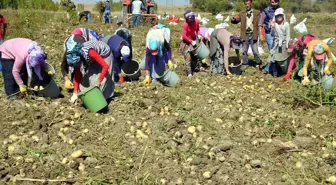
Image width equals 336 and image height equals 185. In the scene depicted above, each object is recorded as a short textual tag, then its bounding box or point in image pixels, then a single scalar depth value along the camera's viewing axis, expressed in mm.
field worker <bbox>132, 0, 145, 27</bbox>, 12148
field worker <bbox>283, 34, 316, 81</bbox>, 5654
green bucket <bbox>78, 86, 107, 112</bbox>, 4227
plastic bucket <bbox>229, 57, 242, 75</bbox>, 6457
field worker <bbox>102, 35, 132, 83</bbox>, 5098
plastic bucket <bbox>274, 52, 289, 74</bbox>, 6207
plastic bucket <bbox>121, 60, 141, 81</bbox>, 5793
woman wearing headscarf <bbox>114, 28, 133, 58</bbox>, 5871
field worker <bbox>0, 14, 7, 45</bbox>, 6926
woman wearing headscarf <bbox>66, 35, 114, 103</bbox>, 4305
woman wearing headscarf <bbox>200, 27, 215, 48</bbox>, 6907
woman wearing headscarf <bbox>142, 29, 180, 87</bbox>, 5195
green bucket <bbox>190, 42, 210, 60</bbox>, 6225
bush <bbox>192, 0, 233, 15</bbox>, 31327
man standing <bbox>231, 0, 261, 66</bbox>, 6824
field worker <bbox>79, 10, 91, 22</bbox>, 13594
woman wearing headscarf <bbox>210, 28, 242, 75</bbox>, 6086
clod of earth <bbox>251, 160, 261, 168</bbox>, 3459
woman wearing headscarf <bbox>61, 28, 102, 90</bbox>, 4590
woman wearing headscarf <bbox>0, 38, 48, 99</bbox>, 4273
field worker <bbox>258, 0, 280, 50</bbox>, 6633
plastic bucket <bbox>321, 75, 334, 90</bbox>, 4871
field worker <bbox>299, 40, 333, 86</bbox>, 5141
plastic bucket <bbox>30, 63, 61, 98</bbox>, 4734
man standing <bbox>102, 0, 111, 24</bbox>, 13812
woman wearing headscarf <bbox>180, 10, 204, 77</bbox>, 5969
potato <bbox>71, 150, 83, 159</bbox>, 3521
